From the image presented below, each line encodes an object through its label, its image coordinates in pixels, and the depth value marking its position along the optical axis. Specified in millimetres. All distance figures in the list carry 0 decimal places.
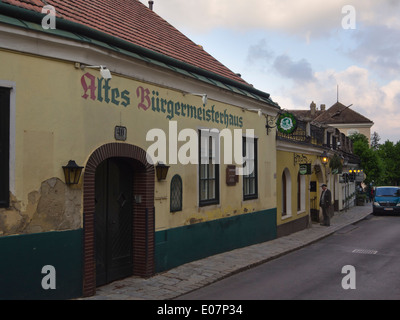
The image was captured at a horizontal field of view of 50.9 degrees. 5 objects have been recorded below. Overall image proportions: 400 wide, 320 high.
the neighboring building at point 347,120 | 61125
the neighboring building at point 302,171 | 16359
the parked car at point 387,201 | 26203
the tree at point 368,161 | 41750
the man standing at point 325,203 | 19578
